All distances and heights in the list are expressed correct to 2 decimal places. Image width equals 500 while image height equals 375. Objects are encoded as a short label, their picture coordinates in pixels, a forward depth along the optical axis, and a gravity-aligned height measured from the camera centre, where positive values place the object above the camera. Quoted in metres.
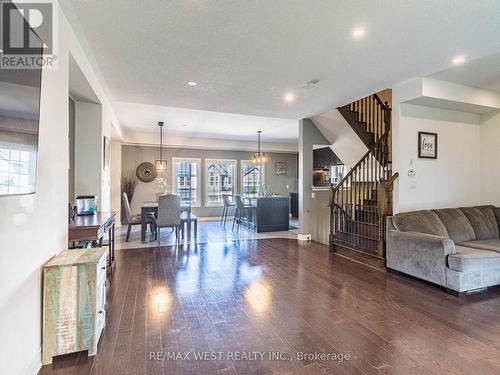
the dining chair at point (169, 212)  5.46 -0.50
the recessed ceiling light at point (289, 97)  4.32 +1.56
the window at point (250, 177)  9.90 +0.45
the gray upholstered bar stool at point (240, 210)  7.48 -0.64
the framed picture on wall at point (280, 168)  10.38 +0.82
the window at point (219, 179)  9.45 +0.34
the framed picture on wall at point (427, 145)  4.03 +0.68
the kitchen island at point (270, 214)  7.04 -0.68
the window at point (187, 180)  9.01 +0.30
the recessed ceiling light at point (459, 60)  3.04 +1.52
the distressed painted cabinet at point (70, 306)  1.88 -0.86
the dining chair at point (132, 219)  5.73 -0.69
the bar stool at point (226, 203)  8.11 -0.44
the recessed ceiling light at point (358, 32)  2.47 +1.50
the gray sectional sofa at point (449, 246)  3.02 -0.74
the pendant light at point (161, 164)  7.22 +0.69
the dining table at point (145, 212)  5.74 -0.53
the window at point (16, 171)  1.27 +0.09
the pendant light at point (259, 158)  8.16 +0.96
